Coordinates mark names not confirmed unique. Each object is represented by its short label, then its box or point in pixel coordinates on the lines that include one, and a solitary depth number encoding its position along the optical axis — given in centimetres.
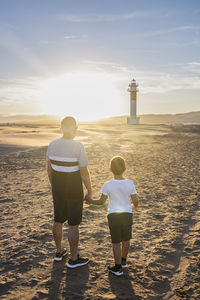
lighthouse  5962
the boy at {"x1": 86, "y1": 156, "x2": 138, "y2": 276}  323
